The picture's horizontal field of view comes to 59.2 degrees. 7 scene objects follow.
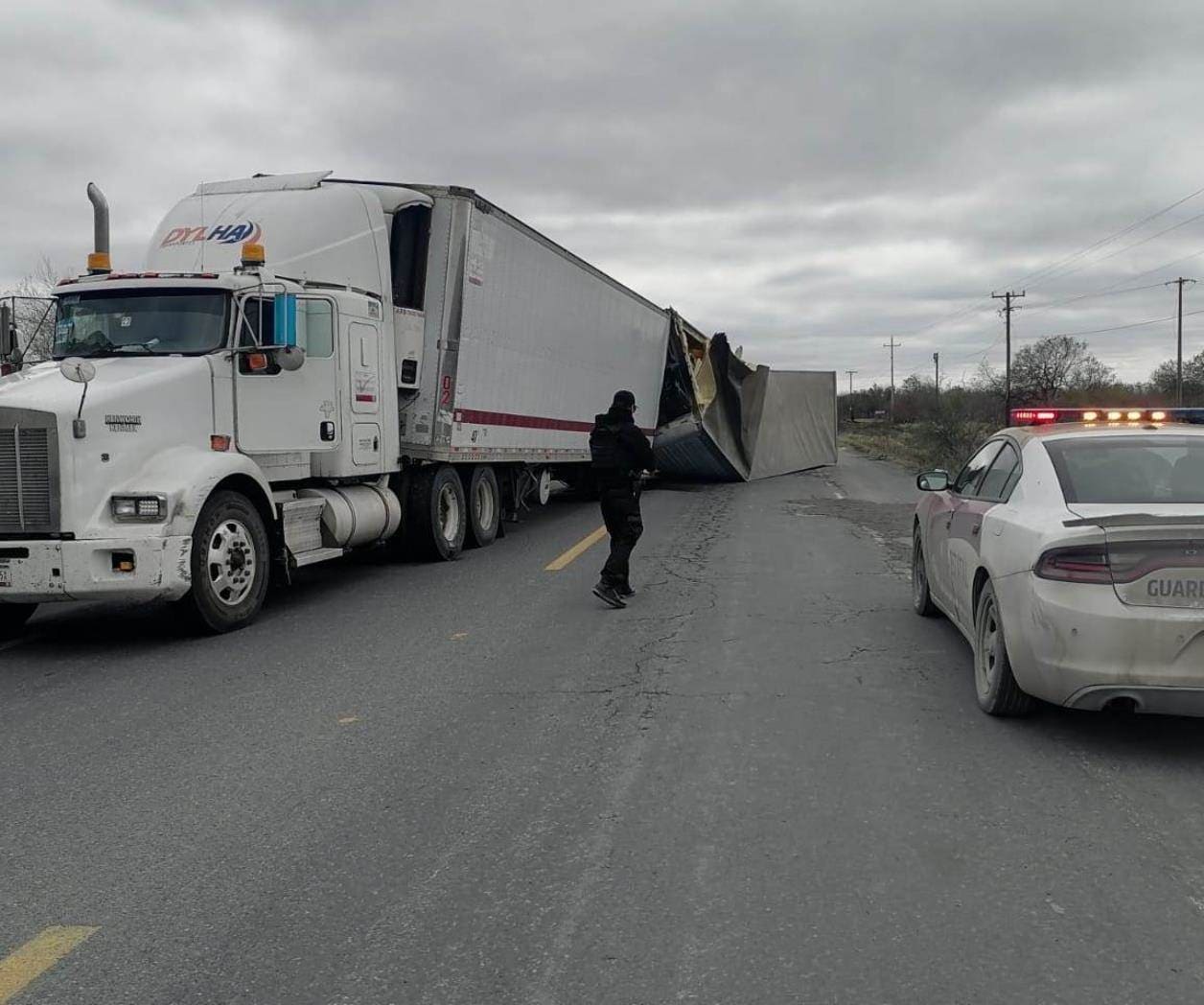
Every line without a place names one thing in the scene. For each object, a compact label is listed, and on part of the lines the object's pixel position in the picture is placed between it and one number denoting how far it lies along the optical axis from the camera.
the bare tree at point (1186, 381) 71.38
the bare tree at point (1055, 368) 83.25
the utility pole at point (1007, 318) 67.31
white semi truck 7.11
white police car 4.55
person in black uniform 8.80
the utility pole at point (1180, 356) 58.31
